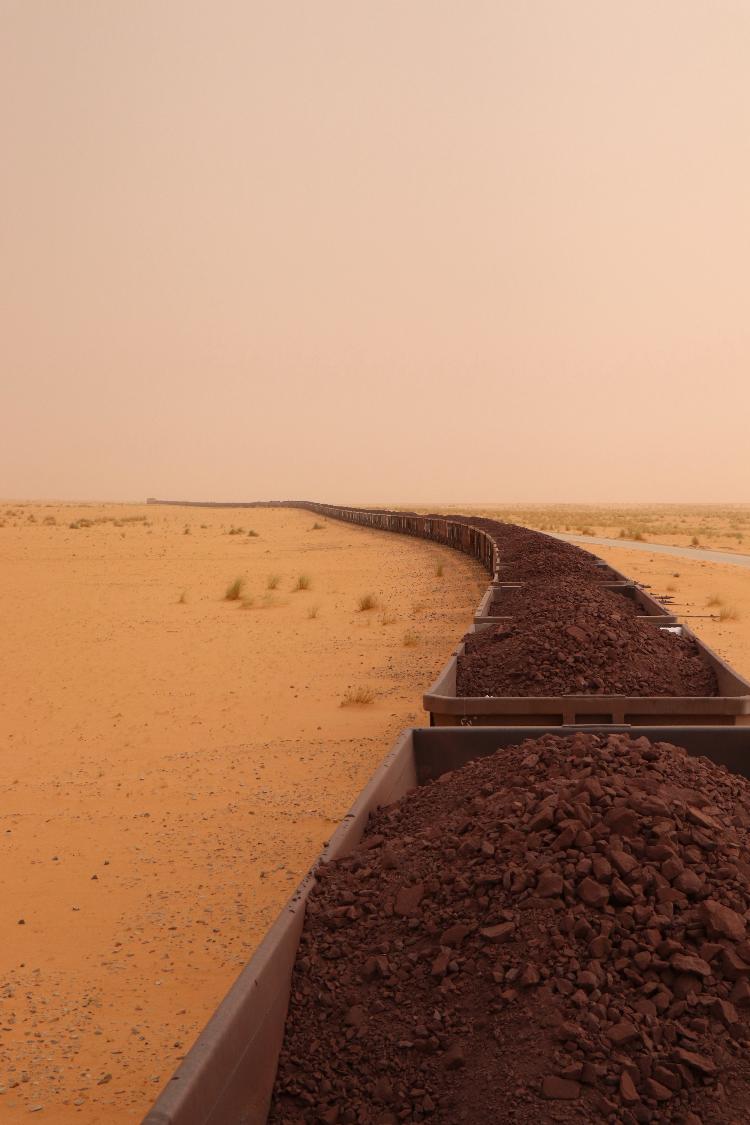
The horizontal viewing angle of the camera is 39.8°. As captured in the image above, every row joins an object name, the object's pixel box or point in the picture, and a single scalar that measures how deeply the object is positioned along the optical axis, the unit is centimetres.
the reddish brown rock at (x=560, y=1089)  268
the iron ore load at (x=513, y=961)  271
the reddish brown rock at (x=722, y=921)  310
